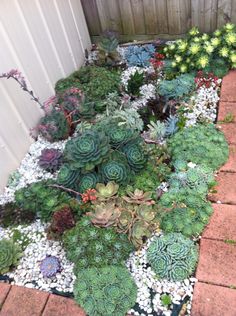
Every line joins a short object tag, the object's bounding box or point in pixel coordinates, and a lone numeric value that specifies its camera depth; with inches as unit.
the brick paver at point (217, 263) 67.1
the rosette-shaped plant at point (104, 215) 71.6
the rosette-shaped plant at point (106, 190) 76.0
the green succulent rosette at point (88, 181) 79.4
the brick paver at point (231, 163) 83.6
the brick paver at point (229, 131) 89.4
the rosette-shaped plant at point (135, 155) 80.7
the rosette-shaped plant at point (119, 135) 80.6
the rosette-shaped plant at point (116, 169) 77.9
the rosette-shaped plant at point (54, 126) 95.6
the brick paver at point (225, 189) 78.4
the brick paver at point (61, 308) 66.6
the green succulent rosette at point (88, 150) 76.0
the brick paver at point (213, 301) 63.1
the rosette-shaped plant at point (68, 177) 80.3
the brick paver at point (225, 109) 95.3
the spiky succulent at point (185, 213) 73.5
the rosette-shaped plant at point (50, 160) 89.9
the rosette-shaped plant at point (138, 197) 75.9
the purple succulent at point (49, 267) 71.4
